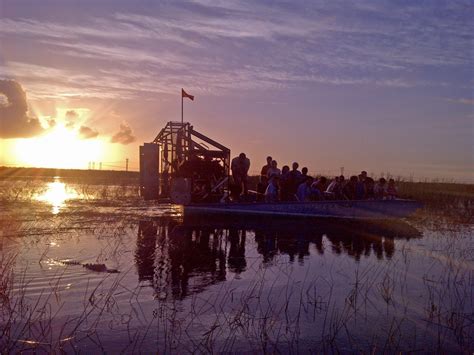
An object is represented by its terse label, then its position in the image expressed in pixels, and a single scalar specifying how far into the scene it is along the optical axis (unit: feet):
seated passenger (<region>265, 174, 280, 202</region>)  67.21
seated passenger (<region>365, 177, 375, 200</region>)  71.62
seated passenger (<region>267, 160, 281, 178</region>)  69.62
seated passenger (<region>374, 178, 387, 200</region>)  72.49
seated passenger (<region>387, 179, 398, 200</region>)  72.67
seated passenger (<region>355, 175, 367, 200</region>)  70.23
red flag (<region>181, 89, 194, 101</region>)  86.80
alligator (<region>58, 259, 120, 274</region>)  34.86
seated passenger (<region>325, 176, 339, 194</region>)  70.18
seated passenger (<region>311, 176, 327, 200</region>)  69.10
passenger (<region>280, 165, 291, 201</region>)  68.90
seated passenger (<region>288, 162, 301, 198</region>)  68.74
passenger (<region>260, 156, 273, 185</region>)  71.56
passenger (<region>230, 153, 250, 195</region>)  71.67
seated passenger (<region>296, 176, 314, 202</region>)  67.21
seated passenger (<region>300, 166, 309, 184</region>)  68.95
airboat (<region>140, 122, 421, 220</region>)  66.13
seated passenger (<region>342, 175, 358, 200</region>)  70.38
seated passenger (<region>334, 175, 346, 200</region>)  69.77
